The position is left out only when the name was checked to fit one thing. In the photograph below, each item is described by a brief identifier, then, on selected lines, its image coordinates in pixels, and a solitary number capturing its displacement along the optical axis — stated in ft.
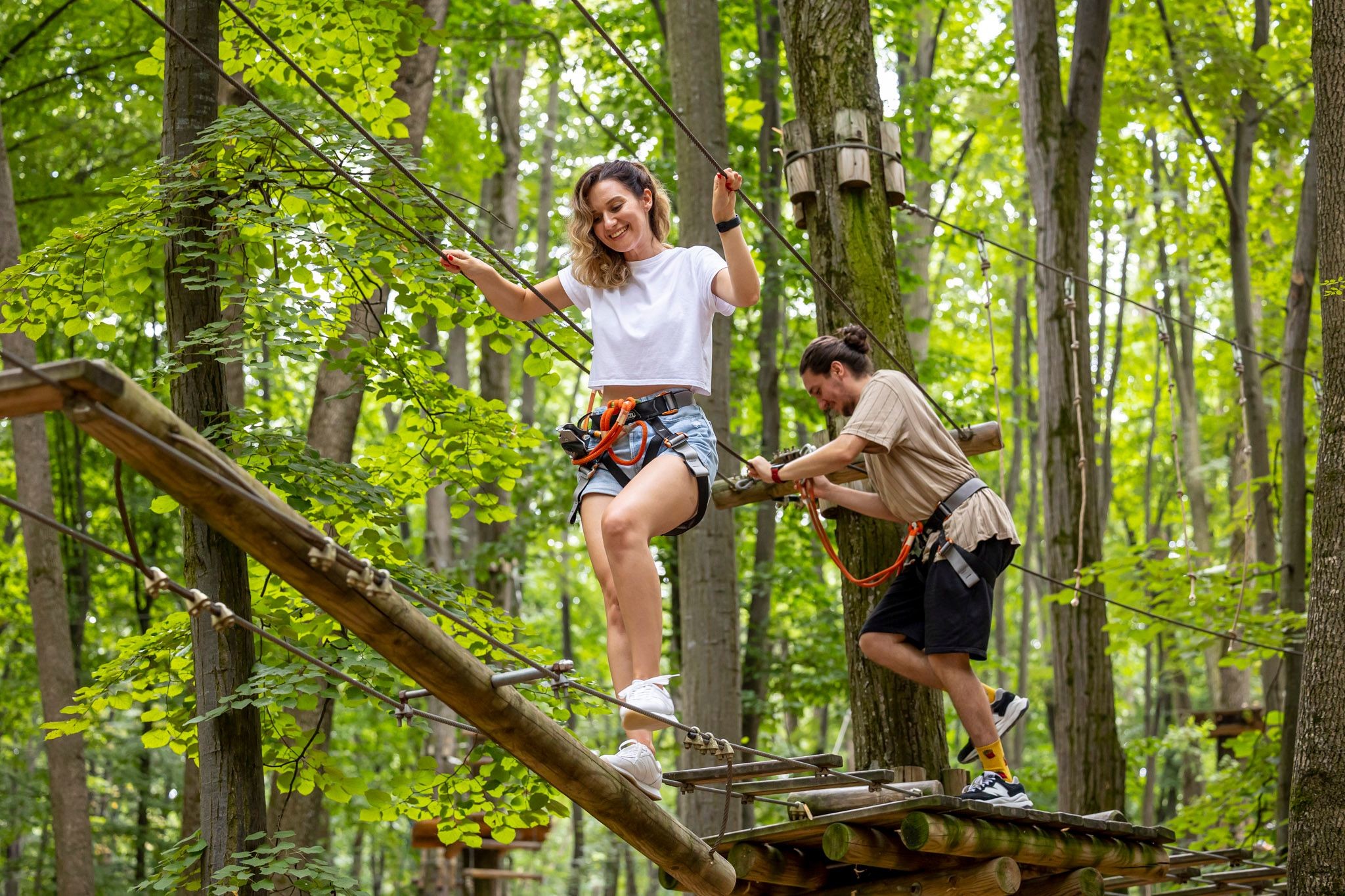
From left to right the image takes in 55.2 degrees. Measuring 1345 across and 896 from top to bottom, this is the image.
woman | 11.50
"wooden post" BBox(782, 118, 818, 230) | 18.63
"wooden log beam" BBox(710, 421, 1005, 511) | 16.42
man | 13.96
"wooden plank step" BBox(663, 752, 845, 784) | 13.44
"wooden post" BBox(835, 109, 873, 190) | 18.28
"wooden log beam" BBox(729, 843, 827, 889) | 14.49
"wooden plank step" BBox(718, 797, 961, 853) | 12.54
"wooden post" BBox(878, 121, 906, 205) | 18.76
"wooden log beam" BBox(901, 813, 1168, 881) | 12.71
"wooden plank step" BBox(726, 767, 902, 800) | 14.17
